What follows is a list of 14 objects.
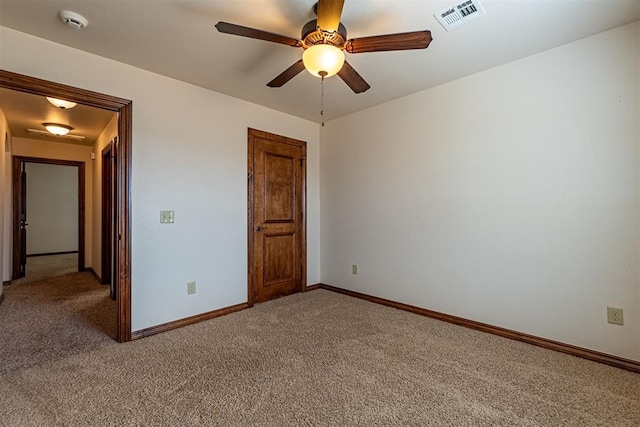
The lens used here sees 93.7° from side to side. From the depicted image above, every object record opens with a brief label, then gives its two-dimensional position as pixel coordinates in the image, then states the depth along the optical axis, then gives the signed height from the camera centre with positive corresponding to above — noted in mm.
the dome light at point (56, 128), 4055 +1176
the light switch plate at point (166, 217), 2725 -37
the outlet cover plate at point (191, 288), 2906 -730
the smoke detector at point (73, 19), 1866 +1240
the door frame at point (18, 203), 4691 +186
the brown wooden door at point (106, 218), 4340 -69
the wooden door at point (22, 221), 4882 -124
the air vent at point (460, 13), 1815 +1249
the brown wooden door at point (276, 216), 3492 -47
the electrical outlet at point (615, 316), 2076 -737
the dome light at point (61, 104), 3066 +1140
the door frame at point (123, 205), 2471 +69
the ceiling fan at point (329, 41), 1604 +989
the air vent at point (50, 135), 4551 +1256
